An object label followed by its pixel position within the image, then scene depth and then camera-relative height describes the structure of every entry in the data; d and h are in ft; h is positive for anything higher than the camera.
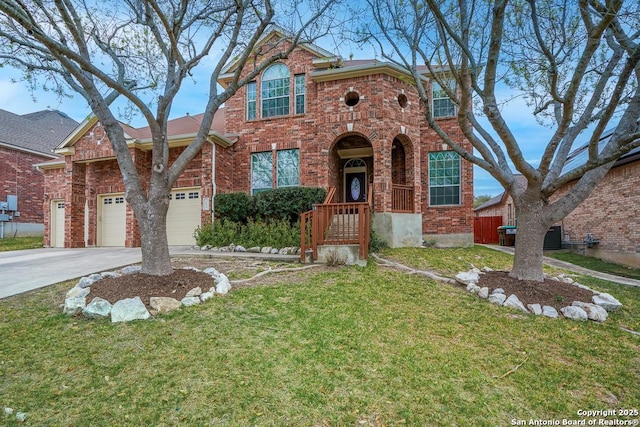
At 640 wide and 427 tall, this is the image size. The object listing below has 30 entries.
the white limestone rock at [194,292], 15.94 -3.84
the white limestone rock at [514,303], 15.63 -4.36
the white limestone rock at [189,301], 15.26 -4.09
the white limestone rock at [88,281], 17.01 -3.53
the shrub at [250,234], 30.17 -1.75
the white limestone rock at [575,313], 14.78 -4.53
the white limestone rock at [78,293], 15.10 -3.67
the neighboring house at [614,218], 31.81 -0.23
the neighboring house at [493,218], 61.31 -0.37
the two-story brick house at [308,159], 35.22 +7.12
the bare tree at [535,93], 14.94 +6.71
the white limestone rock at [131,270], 18.58 -3.27
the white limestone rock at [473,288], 17.78 -4.06
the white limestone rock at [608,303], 15.93 -4.35
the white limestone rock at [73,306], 14.25 -4.02
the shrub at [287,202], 32.40 +1.51
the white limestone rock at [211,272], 19.25 -3.44
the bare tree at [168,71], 16.49 +8.15
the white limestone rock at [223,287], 17.12 -3.87
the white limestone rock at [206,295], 15.93 -4.02
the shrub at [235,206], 34.89 +1.07
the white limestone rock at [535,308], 15.20 -4.45
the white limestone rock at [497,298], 16.22 -4.23
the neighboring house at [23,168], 53.72 +8.31
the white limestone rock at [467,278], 19.10 -3.77
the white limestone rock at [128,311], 13.47 -4.05
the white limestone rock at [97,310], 13.75 -4.05
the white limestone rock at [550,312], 14.94 -4.53
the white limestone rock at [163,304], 14.36 -4.02
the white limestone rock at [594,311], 14.80 -4.47
